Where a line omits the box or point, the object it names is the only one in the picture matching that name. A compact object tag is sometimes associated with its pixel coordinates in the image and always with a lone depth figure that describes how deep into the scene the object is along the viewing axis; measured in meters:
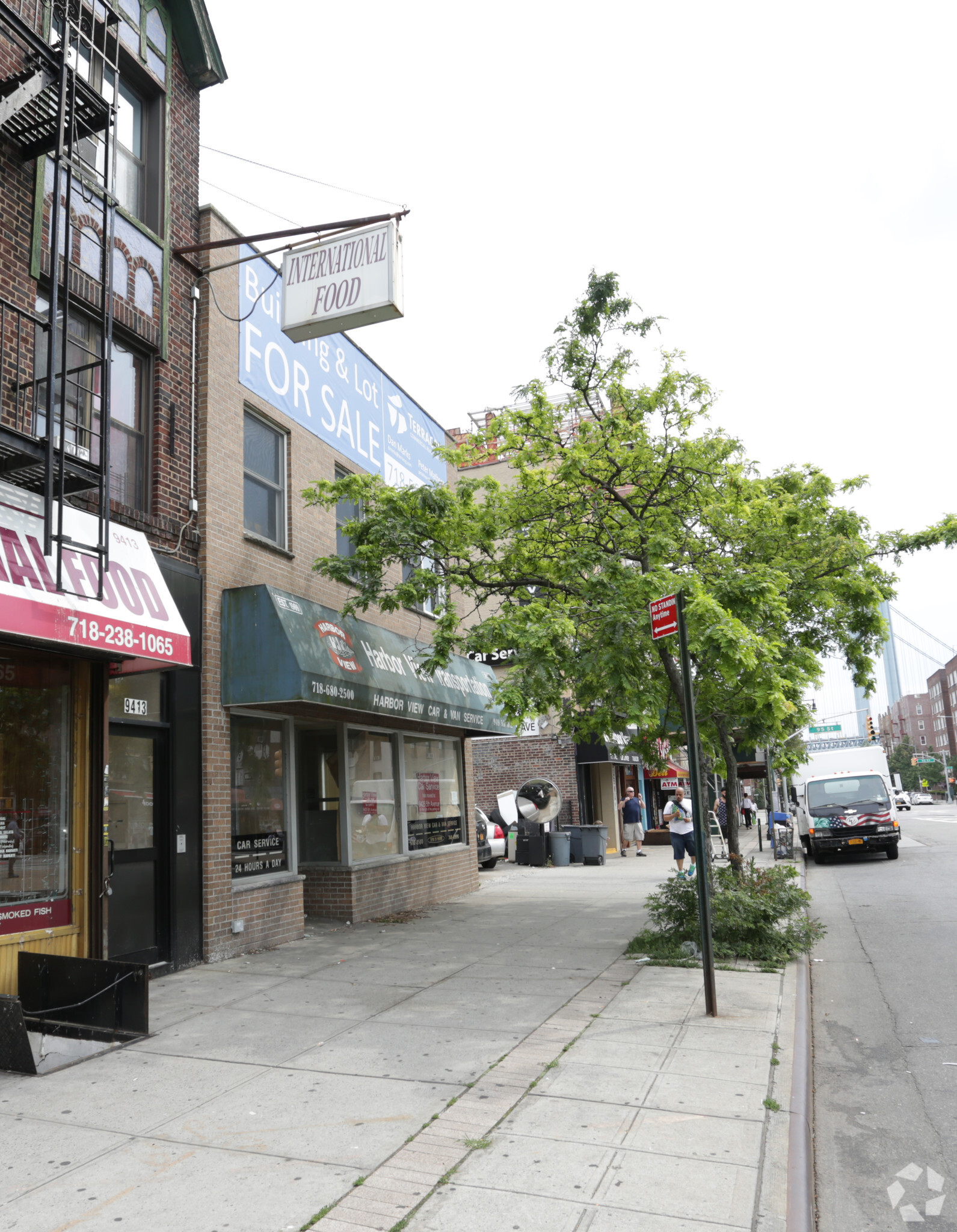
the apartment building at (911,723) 161.12
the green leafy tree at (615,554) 9.45
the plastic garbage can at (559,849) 21.84
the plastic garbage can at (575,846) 22.16
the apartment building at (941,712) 127.25
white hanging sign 9.13
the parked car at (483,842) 20.84
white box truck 21.12
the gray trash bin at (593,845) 21.84
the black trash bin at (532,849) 21.86
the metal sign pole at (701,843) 6.79
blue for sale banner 11.12
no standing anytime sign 7.23
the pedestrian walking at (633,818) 24.72
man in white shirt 15.77
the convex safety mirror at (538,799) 20.69
